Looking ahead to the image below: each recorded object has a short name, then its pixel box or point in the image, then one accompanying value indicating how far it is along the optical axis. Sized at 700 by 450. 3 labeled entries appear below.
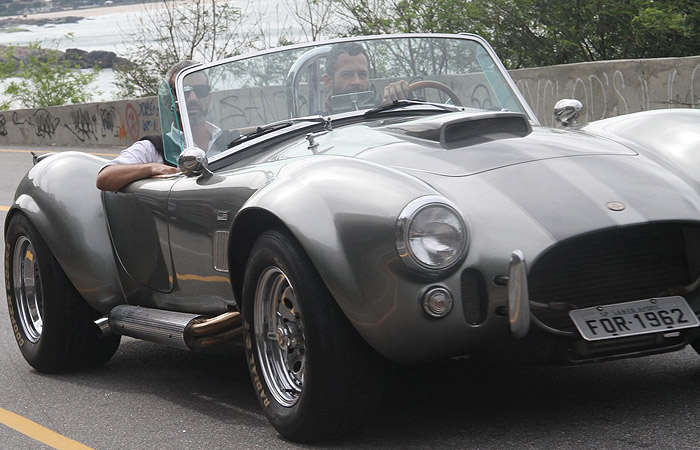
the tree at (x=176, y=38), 26.17
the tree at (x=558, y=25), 15.88
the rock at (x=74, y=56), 32.41
